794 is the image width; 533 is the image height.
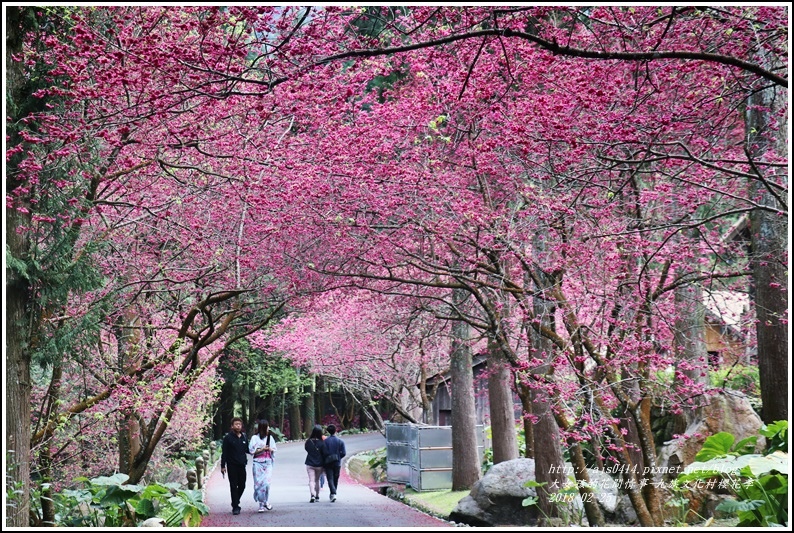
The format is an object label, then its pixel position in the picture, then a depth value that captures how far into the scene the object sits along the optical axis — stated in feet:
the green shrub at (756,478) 21.38
